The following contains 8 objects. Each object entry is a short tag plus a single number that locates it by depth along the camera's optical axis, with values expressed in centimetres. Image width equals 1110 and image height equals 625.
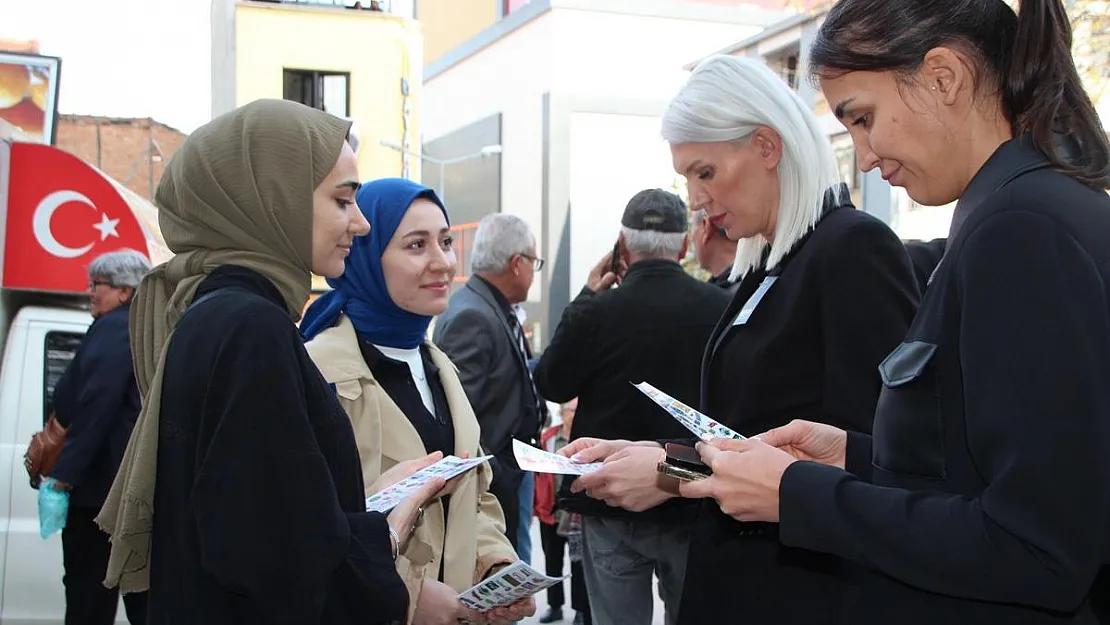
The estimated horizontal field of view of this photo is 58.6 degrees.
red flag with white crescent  621
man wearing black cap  366
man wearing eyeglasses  477
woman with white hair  212
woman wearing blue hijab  259
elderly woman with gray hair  477
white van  515
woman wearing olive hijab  172
